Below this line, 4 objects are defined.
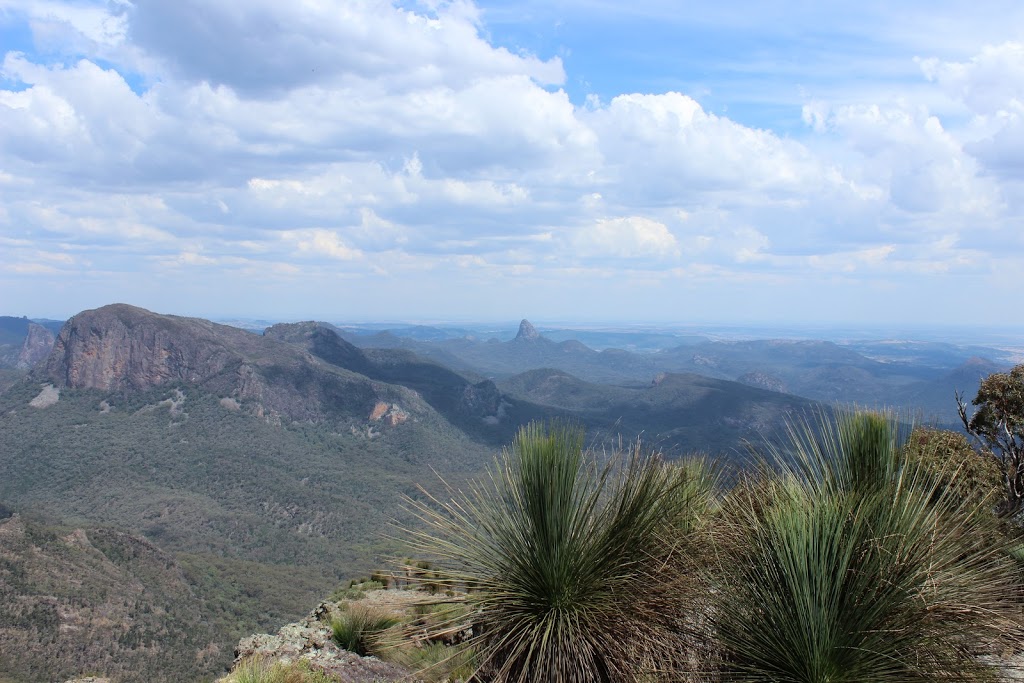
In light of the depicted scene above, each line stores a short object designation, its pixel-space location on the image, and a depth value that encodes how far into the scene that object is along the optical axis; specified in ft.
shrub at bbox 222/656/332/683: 22.76
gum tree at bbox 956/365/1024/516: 44.48
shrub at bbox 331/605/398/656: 33.99
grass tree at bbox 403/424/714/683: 17.88
